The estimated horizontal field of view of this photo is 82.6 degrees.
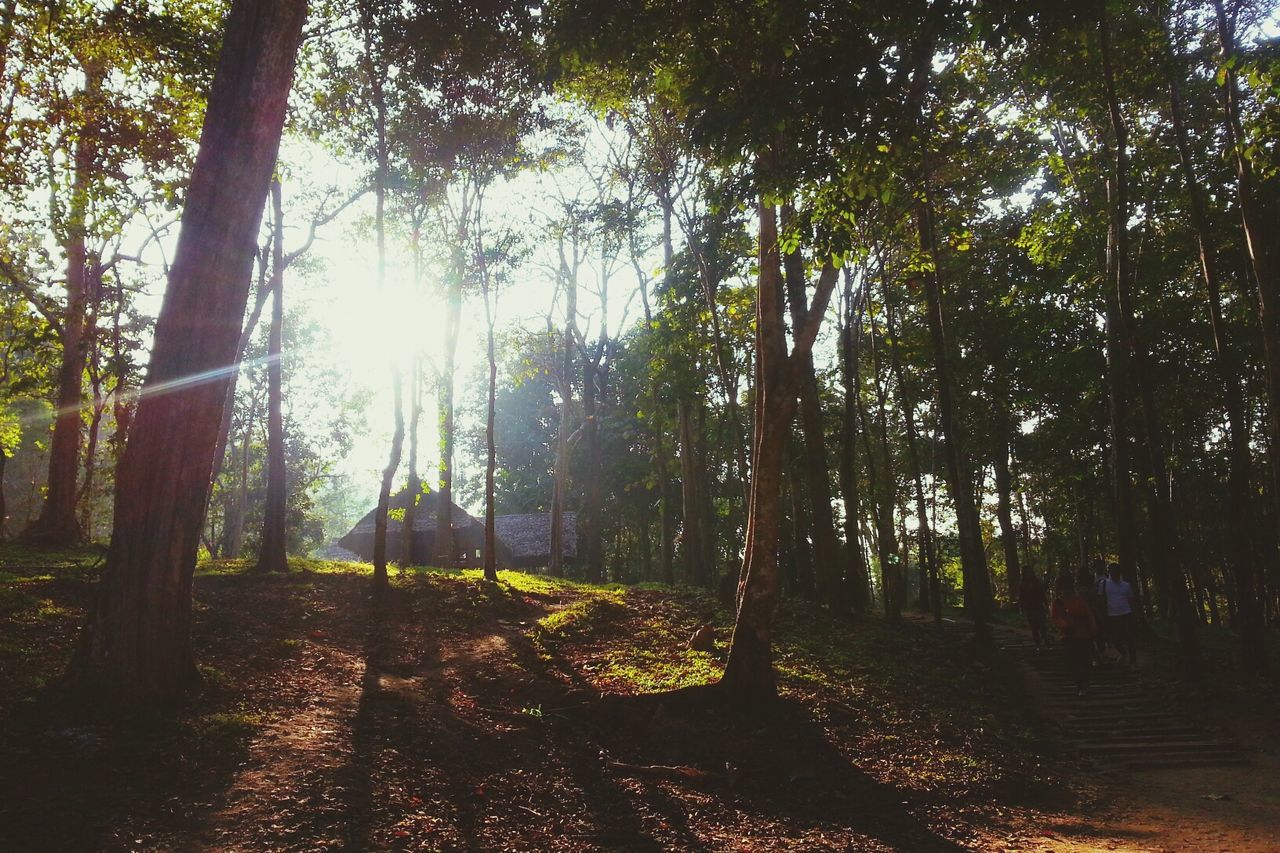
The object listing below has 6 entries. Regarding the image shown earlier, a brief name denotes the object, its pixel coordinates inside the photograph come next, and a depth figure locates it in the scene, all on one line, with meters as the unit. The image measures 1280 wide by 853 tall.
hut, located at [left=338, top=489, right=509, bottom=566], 35.81
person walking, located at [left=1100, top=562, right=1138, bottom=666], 12.73
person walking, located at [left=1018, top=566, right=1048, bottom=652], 15.28
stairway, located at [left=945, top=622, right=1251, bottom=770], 8.48
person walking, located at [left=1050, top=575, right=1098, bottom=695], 11.27
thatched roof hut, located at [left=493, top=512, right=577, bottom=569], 37.53
